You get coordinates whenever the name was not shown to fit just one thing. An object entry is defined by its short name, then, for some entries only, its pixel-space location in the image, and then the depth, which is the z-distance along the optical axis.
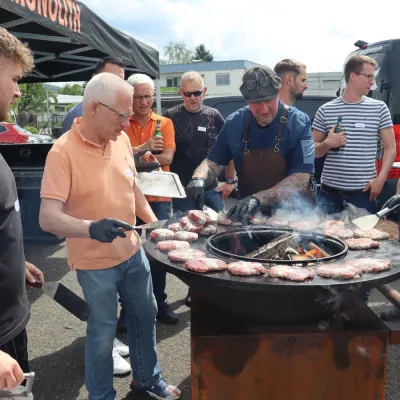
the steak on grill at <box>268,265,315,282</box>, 1.70
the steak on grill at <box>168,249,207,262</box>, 1.96
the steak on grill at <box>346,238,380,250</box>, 2.15
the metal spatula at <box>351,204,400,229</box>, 2.45
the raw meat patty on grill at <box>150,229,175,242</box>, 2.29
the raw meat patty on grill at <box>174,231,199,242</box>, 2.31
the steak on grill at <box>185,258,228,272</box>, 1.81
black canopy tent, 4.06
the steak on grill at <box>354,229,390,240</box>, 2.31
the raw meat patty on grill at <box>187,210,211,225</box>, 2.46
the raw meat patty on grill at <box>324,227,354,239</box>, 2.34
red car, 15.74
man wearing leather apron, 2.60
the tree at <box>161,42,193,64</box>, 72.00
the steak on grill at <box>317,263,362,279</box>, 1.71
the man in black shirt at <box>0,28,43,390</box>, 1.51
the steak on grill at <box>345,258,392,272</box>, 1.79
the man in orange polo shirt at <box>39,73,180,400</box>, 1.93
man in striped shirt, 3.44
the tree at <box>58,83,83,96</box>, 64.31
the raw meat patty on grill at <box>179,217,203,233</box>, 2.44
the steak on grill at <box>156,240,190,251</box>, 2.14
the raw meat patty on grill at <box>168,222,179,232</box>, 2.45
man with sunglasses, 3.73
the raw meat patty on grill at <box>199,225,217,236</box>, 2.43
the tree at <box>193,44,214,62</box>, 76.62
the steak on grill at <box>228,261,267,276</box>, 1.77
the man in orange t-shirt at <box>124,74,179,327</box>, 3.19
